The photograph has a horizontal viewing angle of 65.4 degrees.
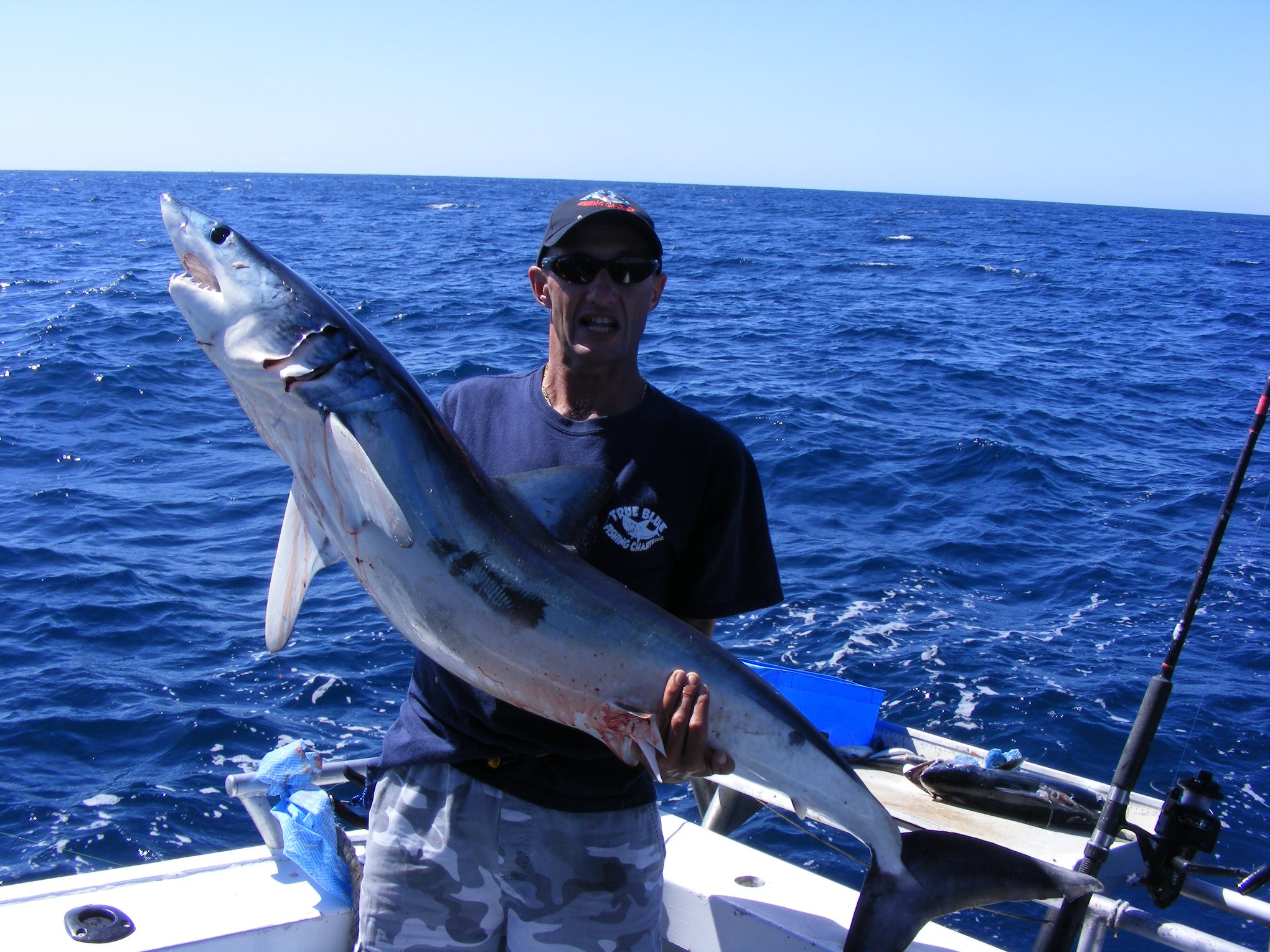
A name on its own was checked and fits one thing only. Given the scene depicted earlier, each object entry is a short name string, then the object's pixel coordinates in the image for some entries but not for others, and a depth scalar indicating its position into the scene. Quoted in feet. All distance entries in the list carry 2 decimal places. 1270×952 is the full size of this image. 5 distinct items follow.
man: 8.14
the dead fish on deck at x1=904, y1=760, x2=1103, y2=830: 13.19
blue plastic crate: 15.08
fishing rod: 10.53
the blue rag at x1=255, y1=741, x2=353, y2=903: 10.66
